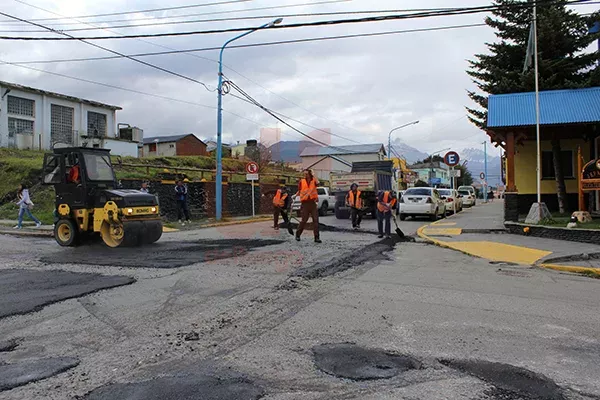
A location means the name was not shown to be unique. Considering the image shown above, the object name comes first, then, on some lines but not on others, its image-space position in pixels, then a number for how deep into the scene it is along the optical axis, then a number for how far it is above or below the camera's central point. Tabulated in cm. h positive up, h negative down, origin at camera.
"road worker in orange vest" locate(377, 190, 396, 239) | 1402 -32
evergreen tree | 1977 +641
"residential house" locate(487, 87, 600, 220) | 1566 +230
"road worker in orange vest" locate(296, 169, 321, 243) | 1229 +0
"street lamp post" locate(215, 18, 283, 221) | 2142 +253
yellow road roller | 1146 -6
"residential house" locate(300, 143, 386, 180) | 6844 +634
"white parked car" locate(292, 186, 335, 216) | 2789 -13
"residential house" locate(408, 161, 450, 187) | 8539 +514
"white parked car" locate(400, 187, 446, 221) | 2213 -25
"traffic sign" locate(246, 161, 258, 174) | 2319 +154
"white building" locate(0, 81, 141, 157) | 3114 +578
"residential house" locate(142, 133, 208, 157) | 4416 +521
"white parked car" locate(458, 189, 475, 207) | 3753 -7
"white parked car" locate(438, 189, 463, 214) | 2732 -9
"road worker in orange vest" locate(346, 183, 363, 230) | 1712 -20
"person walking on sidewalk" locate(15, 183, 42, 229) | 1734 -6
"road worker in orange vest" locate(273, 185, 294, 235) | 1677 -16
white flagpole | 1476 +256
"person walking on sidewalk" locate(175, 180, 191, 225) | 1912 +2
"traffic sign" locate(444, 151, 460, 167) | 2217 +184
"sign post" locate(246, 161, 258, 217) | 2302 +140
